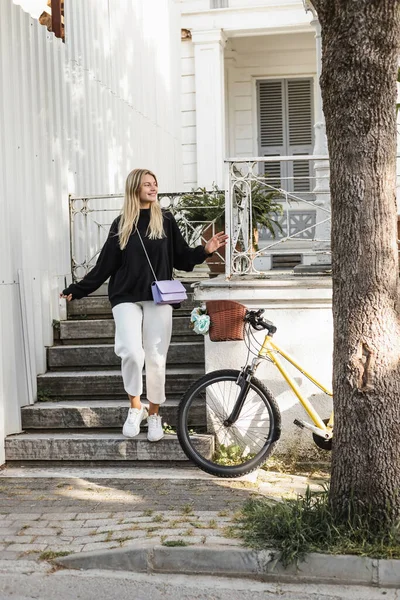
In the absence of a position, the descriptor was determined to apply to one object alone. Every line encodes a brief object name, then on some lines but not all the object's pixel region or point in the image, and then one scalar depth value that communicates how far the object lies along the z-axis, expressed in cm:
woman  661
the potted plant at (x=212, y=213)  859
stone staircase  682
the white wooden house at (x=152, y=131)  699
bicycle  642
